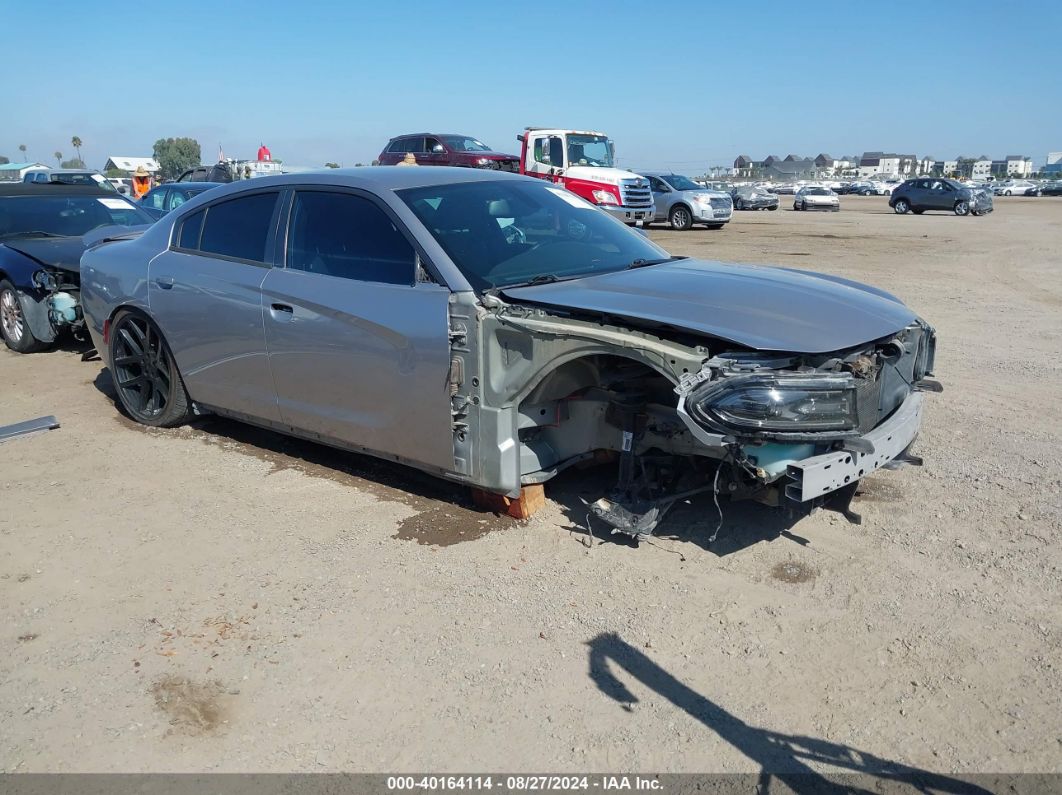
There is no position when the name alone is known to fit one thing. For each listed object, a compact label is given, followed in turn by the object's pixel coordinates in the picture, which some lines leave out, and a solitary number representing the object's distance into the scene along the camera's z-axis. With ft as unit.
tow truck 69.10
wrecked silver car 11.55
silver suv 83.51
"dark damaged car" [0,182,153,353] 27.37
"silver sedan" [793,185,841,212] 130.11
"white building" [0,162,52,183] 145.59
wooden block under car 14.48
